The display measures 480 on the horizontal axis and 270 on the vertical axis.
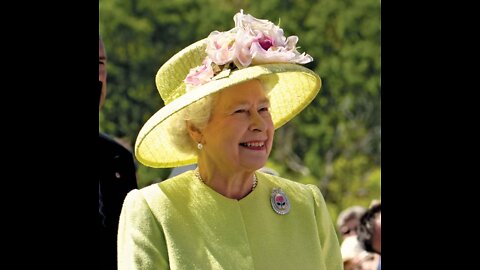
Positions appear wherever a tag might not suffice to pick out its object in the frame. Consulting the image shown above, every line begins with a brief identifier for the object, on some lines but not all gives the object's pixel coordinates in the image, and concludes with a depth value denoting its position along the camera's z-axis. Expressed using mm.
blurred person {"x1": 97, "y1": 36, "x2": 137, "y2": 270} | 9437
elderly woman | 8203
